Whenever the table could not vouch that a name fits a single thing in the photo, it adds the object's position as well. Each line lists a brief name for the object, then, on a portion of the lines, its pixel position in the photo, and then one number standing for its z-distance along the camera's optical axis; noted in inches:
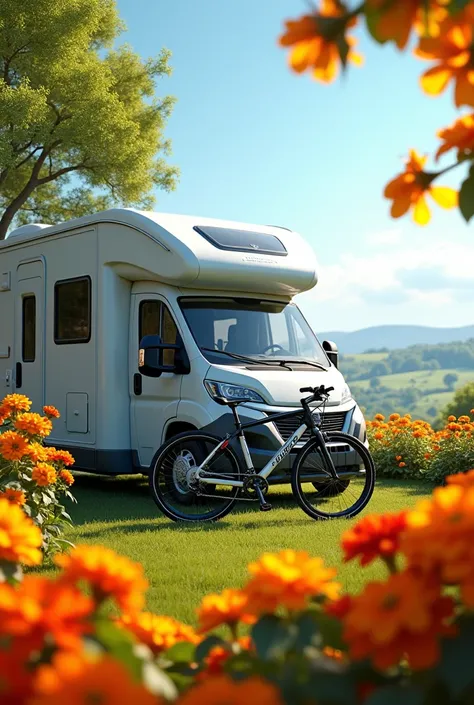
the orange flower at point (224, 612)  69.7
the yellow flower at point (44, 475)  219.6
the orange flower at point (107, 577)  60.3
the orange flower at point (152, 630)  72.4
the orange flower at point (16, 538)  69.1
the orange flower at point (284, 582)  61.2
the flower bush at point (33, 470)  217.2
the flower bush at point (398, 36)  53.2
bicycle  309.4
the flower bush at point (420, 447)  442.3
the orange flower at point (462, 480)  71.8
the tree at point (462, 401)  2066.4
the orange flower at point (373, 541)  67.4
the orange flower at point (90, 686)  42.1
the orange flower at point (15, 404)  241.0
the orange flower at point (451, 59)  57.1
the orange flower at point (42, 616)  53.7
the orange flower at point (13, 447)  215.8
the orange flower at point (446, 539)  53.2
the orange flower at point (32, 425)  224.2
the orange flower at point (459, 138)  67.5
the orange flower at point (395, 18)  53.0
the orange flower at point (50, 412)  258.1
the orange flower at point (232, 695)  44.7
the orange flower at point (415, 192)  69.7
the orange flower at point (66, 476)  231.0
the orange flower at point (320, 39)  55.6
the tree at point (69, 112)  866.1
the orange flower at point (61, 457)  230.4
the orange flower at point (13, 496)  202.4
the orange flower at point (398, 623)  53.6
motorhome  350.9
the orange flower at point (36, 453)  218.1
